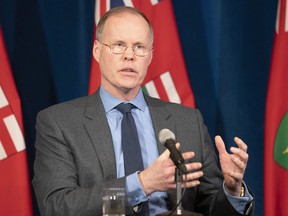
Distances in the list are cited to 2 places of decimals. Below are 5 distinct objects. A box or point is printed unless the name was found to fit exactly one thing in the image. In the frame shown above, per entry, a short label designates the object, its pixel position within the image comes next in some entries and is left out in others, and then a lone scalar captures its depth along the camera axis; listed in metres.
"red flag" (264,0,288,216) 6.97
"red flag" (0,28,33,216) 6.41
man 4.82
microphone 3.99
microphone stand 4.12
